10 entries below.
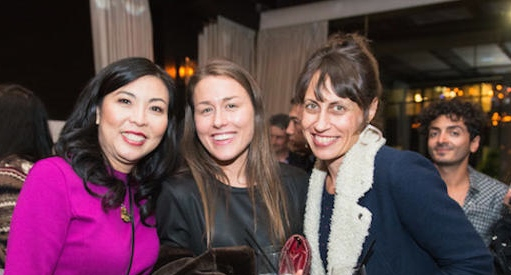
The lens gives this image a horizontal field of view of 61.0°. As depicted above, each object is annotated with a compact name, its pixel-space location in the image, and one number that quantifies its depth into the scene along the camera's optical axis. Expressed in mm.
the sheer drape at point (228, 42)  5543
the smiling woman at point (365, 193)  1158
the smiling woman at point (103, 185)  1305
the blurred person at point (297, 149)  3287
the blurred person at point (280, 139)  4160
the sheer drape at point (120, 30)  4184
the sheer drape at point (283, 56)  5832
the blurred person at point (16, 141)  1747
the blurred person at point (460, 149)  2320
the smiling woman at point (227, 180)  1548
